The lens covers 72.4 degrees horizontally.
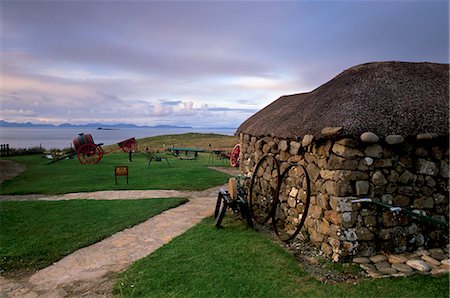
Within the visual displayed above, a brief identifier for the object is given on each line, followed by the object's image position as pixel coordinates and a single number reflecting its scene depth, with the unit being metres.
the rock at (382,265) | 5.00
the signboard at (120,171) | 14.10
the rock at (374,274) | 4.70
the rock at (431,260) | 5.06
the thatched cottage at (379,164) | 5.32
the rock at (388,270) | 4.79
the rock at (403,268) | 4.79
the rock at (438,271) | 4.71
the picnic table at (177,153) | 25.19
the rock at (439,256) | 5.27
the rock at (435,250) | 5.56
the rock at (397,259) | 5.13
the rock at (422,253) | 5.44
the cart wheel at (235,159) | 18.98
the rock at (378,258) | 5.21
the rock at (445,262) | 5.05
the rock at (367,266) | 4.93
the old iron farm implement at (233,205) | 7.42
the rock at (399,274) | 4.66
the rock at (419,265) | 4.83
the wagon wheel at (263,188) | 7.71
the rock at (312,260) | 5.41
